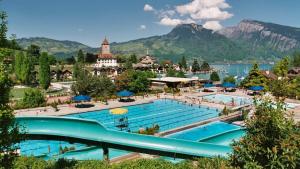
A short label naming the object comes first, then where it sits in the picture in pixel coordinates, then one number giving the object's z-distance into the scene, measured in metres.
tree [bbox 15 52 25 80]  52.78
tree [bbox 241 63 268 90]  42.66
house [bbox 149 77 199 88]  48.23
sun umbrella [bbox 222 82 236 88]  44.51
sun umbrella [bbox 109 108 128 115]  24.69
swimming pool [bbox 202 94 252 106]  36.38
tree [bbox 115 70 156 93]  40.12
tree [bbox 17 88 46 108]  31.35
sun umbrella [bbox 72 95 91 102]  31.51
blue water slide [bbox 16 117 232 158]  14.55
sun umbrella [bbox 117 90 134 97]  34.59
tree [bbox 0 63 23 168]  7.83
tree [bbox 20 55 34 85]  51.66
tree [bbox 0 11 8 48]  7.88
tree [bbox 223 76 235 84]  51.67
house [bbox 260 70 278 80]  44.30
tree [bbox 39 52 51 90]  44.06
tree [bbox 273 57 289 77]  49.59
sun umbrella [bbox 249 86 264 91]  39.59
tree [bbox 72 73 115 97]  36.06
